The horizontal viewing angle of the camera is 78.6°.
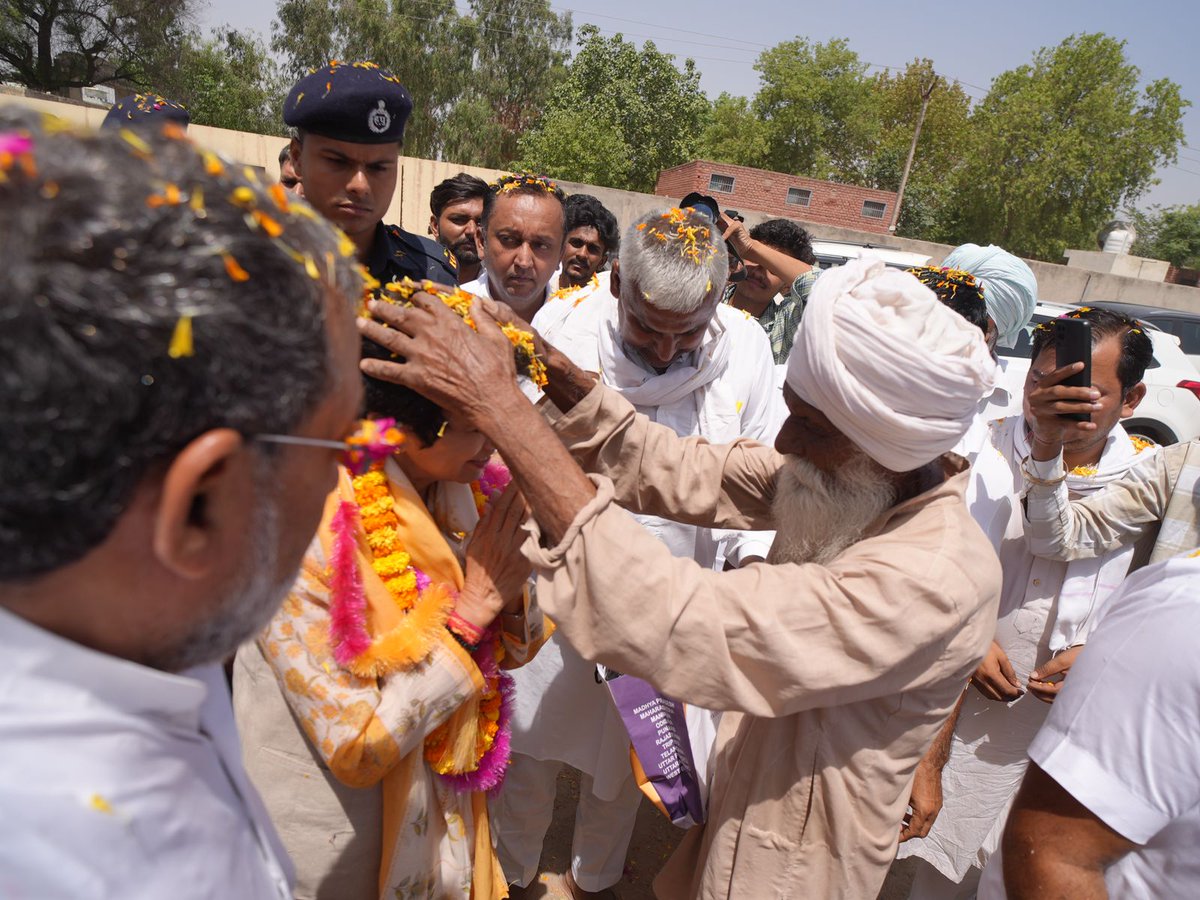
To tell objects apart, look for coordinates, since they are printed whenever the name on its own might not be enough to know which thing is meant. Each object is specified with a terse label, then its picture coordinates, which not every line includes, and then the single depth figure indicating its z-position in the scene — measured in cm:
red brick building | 3425
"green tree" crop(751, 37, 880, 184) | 4931
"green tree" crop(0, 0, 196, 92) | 2889
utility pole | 3441
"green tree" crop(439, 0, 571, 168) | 4034
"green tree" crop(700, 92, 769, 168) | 4828
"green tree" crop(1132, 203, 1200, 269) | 4731
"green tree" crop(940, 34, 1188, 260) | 3559
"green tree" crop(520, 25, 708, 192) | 4031
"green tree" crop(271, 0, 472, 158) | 3841
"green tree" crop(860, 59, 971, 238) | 4422
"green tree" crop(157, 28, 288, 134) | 3425
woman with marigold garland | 157
